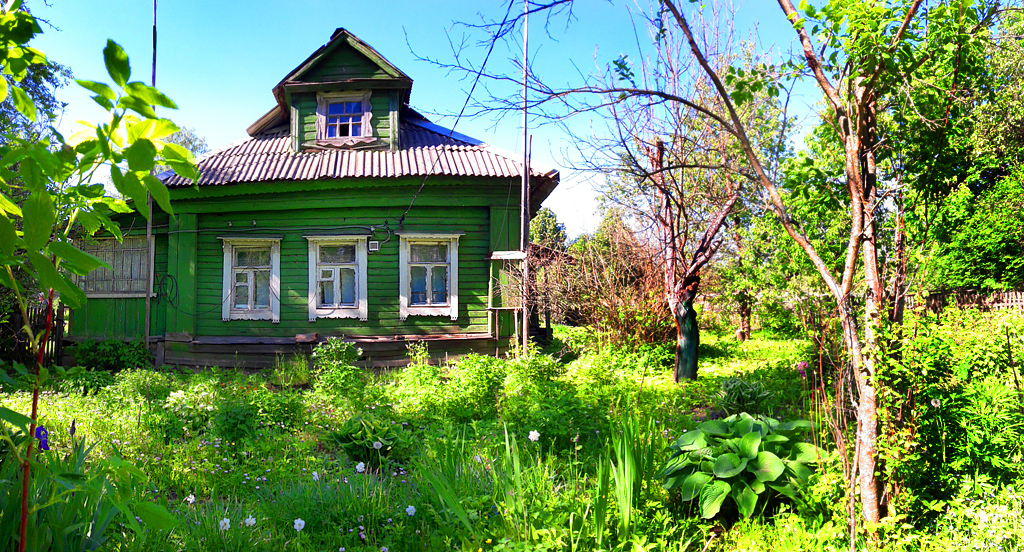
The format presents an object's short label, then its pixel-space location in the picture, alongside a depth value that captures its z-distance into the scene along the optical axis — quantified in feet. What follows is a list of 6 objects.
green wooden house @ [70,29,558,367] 32.81
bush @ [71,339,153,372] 32.83
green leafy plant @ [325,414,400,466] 14.06
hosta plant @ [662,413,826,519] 9.73
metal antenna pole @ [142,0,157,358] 31.94
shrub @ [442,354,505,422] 18.62
